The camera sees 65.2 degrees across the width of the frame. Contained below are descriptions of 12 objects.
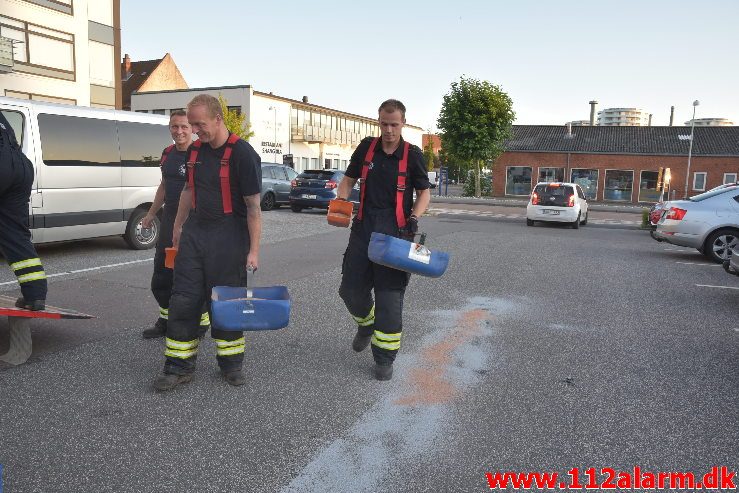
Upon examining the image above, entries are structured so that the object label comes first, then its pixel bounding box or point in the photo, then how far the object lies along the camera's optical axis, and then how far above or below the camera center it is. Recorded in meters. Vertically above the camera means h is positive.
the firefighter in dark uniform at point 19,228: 4.17 -0.53
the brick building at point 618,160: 42.91 +1.60
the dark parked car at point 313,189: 18.61 -0.67
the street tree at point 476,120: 39.91 +3.85
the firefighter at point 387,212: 4.11 -0.29
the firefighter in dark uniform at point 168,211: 4.73 -0.40
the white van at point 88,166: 7.91 -0.10
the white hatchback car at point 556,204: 18.12 -0.81
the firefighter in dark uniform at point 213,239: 3.78 -0.49
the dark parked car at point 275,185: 19.33 -0.61
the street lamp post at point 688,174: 41.17 +0.74
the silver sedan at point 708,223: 10.60 -0.71
